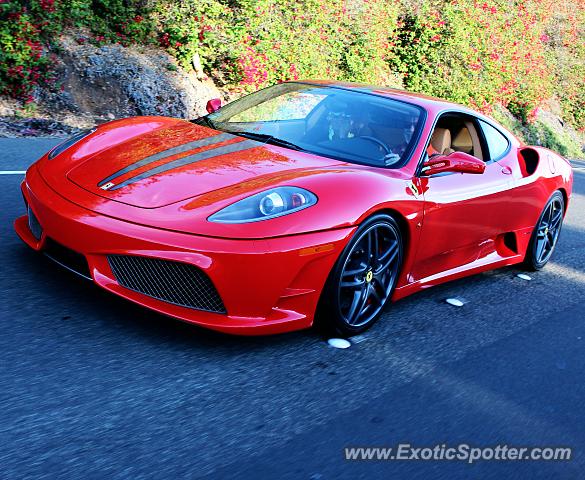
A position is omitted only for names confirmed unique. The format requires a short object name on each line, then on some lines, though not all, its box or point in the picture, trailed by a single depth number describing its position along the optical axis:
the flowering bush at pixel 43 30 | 9.82
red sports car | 3.38
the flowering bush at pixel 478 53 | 17.47
